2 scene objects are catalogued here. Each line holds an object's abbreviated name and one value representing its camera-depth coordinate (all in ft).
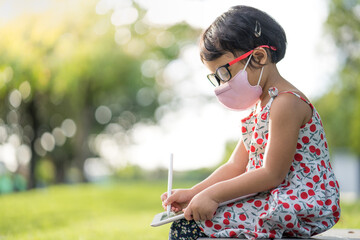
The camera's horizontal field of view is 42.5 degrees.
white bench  6.95
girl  6.26
